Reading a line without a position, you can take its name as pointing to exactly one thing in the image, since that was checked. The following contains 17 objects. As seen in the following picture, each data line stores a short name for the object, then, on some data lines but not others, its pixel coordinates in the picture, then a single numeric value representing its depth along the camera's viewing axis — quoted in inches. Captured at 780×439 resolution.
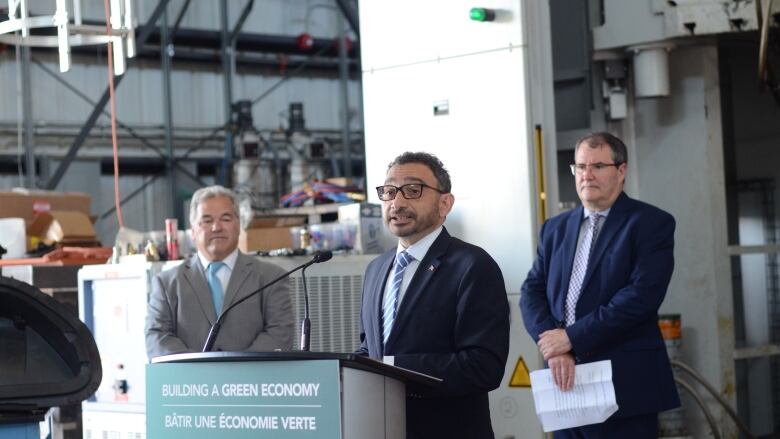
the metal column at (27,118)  462.6
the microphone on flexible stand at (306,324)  110.1
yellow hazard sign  200.2
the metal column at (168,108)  503.5
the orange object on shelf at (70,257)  251.8
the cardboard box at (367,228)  211.8
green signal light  205.2
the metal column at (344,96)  545.0
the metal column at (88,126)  461.1
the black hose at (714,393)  229.1
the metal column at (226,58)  525.0
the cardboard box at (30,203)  300.8
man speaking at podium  112.9
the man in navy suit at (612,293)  137.9
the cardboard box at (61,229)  282.2
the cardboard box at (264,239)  220.8
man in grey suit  158.7
